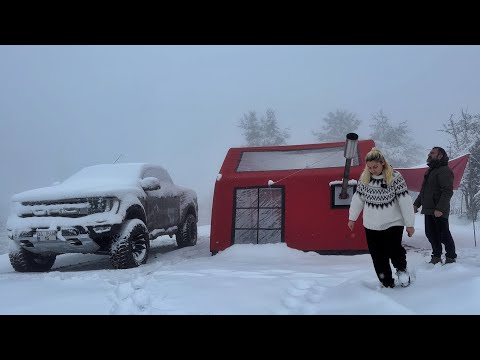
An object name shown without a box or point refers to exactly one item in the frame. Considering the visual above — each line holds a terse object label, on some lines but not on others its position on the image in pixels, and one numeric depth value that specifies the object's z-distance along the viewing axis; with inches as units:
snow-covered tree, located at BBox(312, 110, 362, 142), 1566.2
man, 217.0
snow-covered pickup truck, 246.5
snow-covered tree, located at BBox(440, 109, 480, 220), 666.8
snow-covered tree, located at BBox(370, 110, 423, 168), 1358.3
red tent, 285.1
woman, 160.9
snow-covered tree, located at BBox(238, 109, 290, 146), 1524.4
